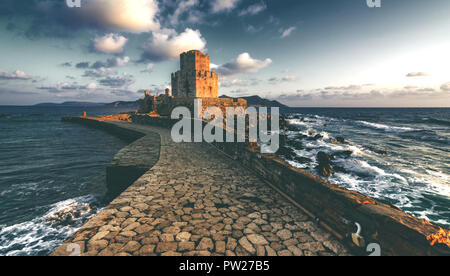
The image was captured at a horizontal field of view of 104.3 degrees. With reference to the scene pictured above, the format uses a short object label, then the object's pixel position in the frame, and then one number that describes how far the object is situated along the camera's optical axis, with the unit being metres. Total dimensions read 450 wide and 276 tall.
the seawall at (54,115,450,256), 2.40
